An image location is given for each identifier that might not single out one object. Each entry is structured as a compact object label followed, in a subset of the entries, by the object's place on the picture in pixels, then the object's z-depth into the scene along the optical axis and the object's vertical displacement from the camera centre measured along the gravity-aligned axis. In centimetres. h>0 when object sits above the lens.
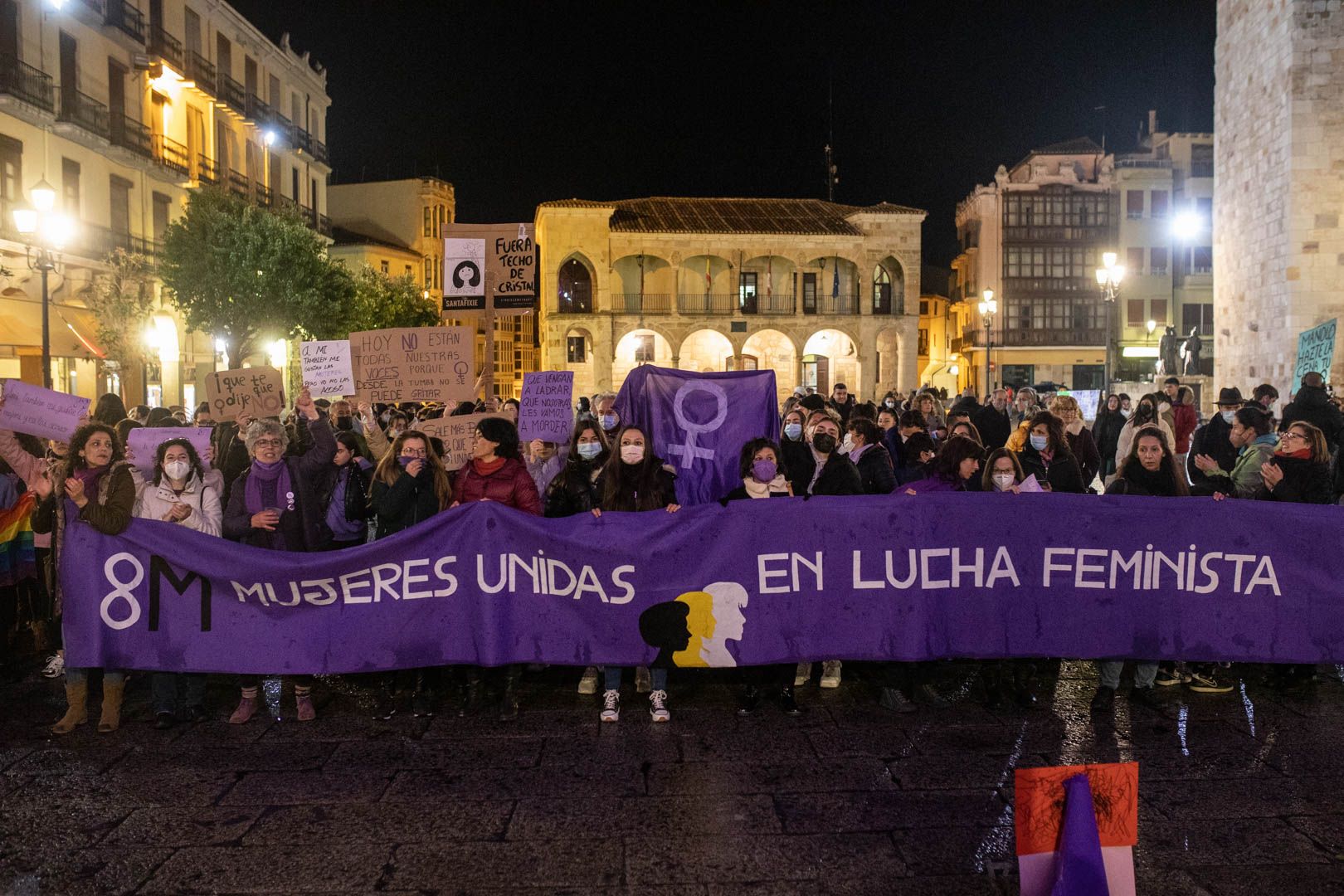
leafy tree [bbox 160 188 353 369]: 2812 +419
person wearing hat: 990 -22
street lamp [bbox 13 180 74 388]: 1405 +278
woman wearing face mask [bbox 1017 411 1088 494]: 690 -27
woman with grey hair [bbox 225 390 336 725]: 617 -49
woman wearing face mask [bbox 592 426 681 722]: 634 -36
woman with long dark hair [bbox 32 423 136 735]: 583 -41
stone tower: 1908 +481
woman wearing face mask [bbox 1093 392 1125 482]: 1303 -17
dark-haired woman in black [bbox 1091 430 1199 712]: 651 -33
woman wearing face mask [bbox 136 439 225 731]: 604 -46
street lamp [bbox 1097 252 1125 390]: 2183 +306
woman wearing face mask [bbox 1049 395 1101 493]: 957 -14
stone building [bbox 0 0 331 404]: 2345 +797
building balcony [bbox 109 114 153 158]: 2762 +795
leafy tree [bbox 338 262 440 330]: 4119 +531
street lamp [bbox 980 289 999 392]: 2645 +298
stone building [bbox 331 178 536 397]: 6159 +1256
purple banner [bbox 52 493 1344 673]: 590 -97
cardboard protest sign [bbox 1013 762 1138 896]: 302 -121
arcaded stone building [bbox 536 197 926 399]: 4866 +651
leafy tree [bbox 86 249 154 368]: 2481 +276
